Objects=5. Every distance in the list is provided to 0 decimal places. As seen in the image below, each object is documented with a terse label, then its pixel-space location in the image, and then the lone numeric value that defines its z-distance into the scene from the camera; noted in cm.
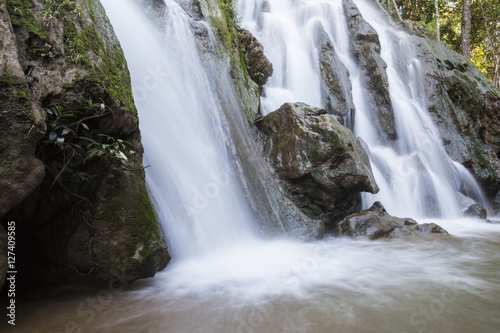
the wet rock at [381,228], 554
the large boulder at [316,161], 604
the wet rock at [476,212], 800
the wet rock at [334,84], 924
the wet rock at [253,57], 788
